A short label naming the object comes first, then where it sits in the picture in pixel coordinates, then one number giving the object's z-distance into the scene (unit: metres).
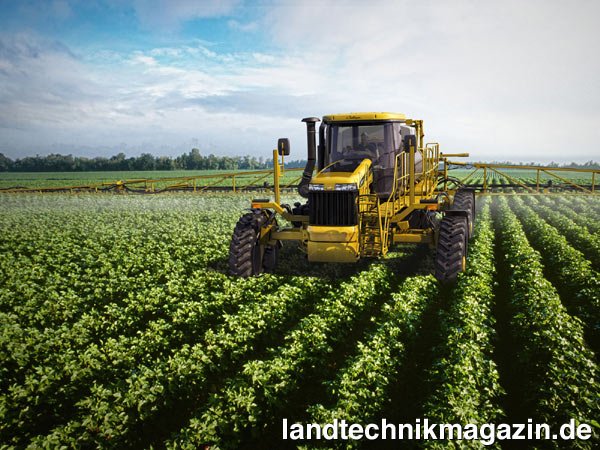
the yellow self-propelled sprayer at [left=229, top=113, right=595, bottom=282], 8.20
